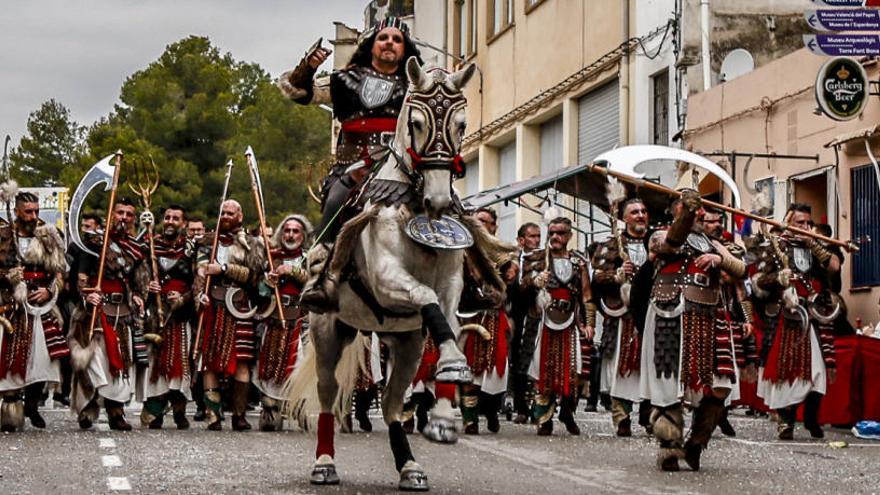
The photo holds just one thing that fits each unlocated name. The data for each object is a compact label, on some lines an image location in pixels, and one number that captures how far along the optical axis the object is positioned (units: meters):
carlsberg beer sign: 20.16
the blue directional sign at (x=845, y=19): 17.84
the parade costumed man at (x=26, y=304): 16.17
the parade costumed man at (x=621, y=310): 16.19
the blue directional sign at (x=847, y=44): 18.09
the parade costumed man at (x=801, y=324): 17.14
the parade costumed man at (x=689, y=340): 12.32
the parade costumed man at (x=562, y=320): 17.34
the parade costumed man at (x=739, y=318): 14.45
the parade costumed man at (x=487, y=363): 17.12
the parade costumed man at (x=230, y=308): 17.50
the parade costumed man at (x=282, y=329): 17.56
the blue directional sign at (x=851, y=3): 18.38
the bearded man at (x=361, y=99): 11.32
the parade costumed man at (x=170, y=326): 17.56
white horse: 10.13
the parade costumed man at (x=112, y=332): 16.80
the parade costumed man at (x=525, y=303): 17.84
